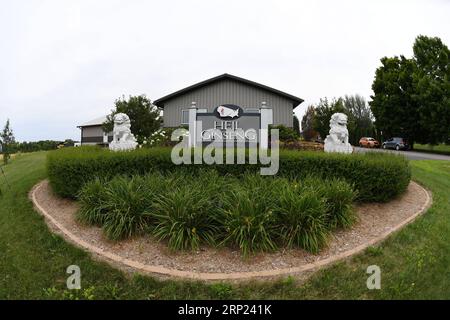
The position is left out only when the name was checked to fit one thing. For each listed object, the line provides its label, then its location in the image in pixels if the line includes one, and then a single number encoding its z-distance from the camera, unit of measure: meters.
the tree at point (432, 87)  26.83
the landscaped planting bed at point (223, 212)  4.94
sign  16.12
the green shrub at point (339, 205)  5.64
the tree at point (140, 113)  20.09
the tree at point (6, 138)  14.70
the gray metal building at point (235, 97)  24.11
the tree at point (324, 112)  21.17
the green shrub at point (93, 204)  5.87
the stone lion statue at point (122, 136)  9.88
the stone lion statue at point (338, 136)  9.55
